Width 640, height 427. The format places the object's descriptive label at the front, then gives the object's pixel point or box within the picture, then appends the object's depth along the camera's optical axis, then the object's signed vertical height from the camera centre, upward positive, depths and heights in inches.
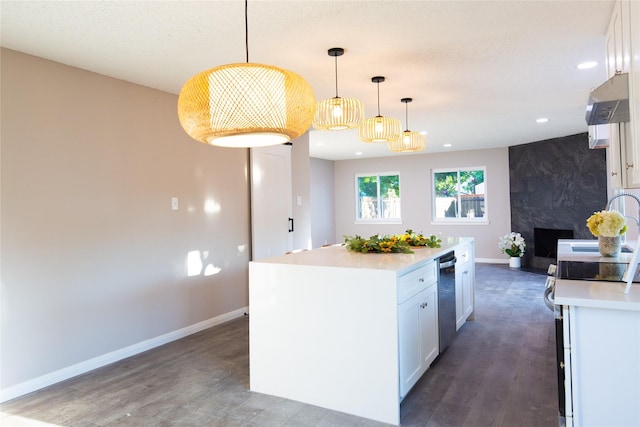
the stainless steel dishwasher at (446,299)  124.5 -28.1
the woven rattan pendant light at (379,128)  143.7 +28.3
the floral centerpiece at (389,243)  122.9 -10.4
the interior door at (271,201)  192.9 +5.5
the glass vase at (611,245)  110.3 -10.7
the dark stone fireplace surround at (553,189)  270.5 +11.9
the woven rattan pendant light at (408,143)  167.6 +27.1
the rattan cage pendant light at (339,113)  124.6 +29.6
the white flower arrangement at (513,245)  305.9 -27.6
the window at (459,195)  348.2 +11.7
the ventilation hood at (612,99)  80.0 +20.7
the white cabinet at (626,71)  73.5 +23.8
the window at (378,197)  386.7 +12.3
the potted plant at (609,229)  108.6 -6.3
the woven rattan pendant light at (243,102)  67.4 +18.4
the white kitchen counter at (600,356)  59.6 -22.1
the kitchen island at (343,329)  93.0 -28.4
